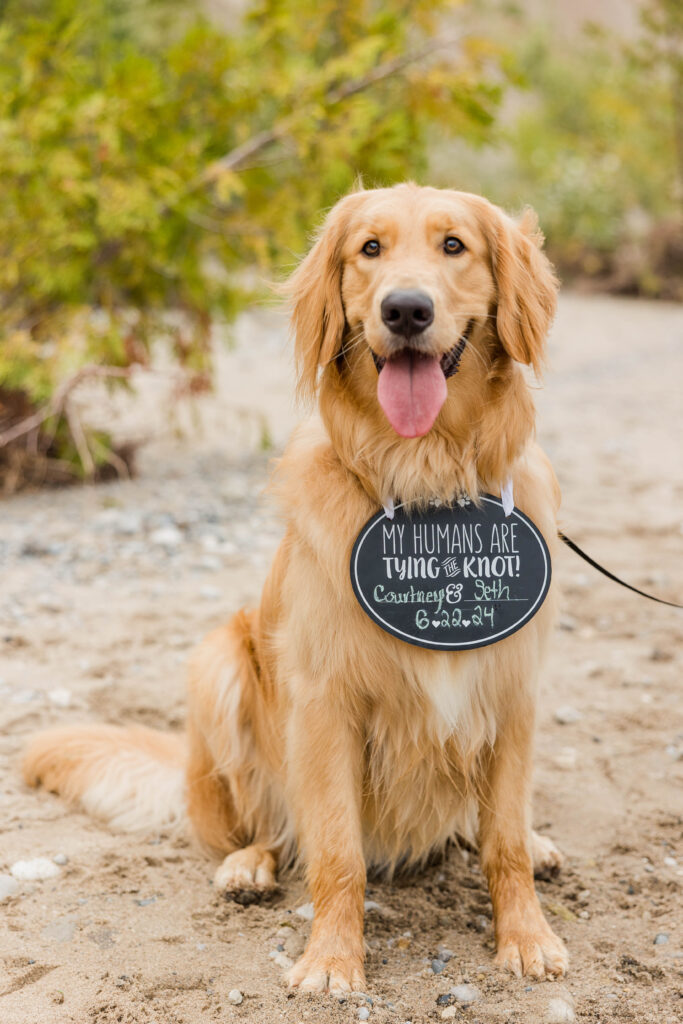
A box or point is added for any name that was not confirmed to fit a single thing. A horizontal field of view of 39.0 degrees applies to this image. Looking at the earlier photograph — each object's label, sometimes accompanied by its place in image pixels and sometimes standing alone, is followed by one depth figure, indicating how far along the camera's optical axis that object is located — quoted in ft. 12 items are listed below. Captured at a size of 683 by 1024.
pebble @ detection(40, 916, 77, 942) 7.93
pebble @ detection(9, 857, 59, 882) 8.79
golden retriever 7.82
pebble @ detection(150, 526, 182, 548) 17.93
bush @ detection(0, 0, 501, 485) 20.56
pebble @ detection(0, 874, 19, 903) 8.48
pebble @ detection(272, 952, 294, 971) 7.83
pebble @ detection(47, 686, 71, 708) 12.18
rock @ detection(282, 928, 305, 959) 8.00
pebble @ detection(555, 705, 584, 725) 12.23
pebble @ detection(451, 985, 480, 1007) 7.29
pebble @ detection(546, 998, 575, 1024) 6.98
